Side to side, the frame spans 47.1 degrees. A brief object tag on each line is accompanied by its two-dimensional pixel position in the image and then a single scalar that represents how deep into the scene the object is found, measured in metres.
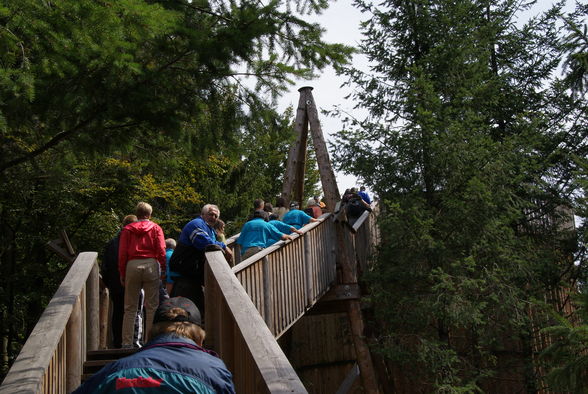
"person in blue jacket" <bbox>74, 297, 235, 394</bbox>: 2.44
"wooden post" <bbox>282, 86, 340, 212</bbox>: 12.70
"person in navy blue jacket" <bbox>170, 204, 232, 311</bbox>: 6.80
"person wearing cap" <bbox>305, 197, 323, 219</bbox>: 12.52
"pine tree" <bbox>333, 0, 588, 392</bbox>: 10.13
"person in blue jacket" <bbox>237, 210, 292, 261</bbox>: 8.72
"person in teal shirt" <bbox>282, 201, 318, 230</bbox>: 10.69
